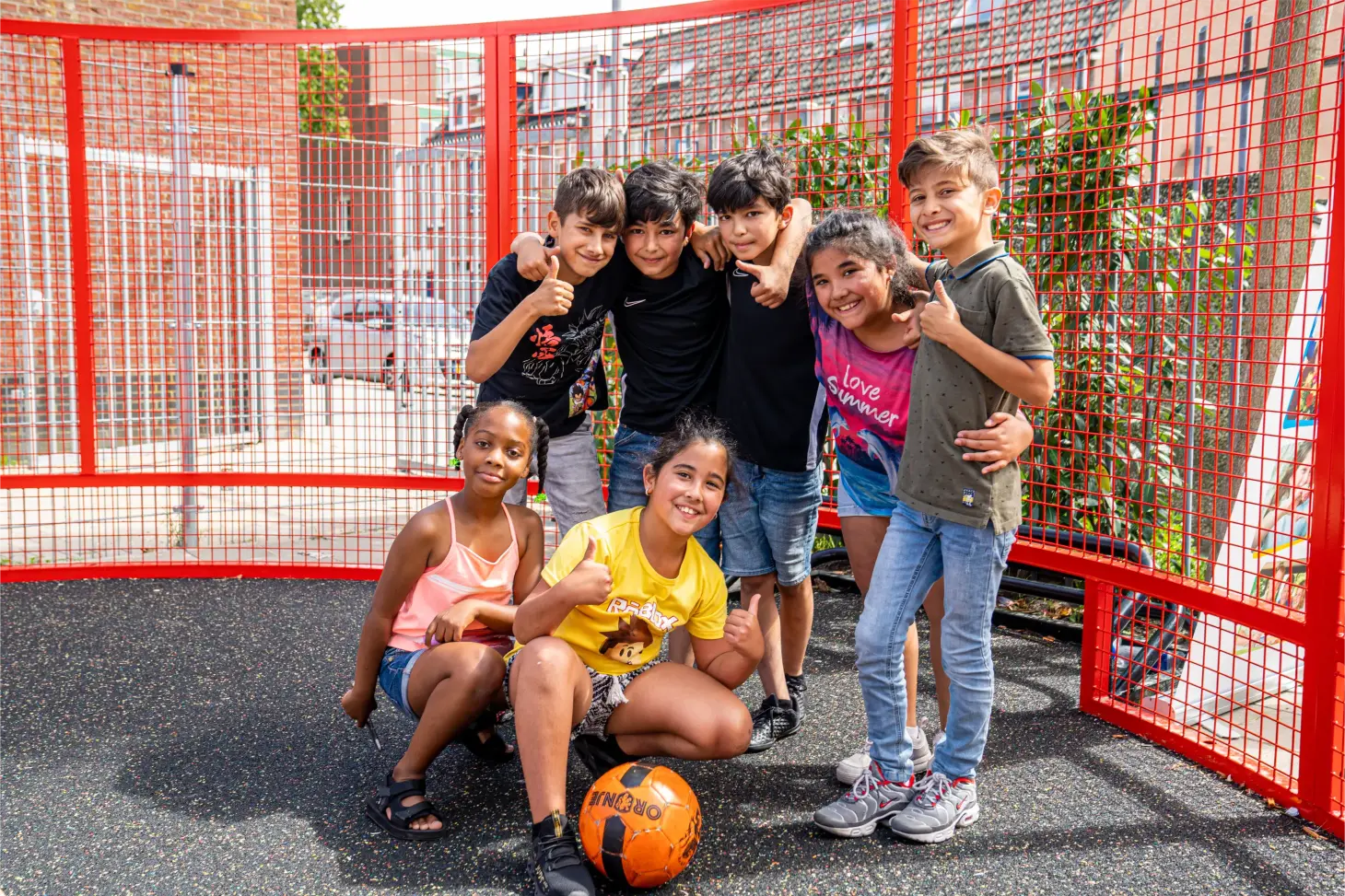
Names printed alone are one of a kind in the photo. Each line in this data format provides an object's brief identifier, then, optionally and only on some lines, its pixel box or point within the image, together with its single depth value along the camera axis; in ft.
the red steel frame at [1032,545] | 9.44
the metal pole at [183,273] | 19.31
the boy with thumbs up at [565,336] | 10.64
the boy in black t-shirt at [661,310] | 10.99
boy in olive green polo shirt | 8.86
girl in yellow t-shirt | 9.12
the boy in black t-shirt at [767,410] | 10.57
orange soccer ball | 8.10
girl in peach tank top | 9.28
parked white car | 18.61
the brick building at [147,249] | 19.62
